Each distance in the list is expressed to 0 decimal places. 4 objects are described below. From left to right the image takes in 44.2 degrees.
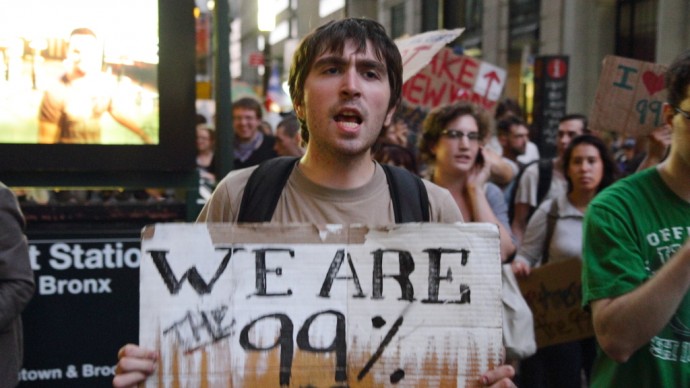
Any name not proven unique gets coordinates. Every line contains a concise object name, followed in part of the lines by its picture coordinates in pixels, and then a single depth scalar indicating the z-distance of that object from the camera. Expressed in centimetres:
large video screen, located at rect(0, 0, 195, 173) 442
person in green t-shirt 230
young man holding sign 223
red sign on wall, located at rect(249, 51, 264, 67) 3969
